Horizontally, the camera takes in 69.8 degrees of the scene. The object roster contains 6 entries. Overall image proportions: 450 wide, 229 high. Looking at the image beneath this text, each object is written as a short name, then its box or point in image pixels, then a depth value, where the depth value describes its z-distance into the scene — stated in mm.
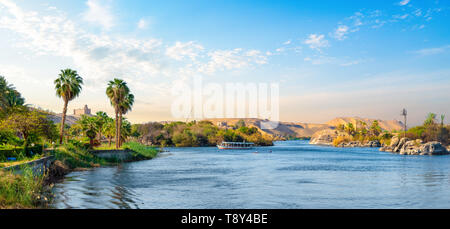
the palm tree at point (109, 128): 76731
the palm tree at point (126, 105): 63847
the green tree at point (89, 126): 60700
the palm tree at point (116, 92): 59562
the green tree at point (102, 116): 73500
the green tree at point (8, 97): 37688
